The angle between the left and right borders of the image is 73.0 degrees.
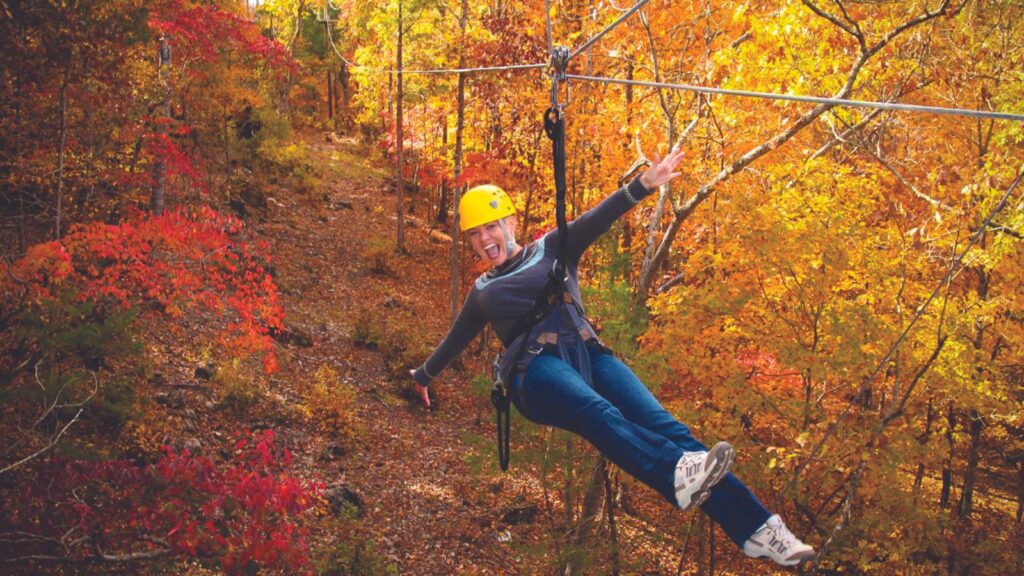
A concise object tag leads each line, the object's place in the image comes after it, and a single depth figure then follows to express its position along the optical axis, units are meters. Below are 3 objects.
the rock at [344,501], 9.70
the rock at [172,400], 10.02
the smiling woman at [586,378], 2.73
